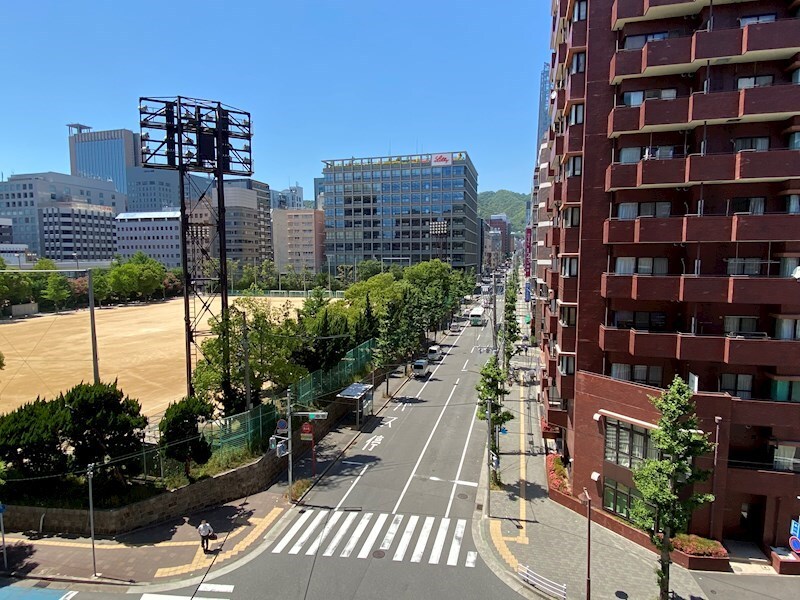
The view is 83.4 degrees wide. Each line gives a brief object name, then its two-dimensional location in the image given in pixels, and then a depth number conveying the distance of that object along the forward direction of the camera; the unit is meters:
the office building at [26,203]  165.88
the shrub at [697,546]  18.62
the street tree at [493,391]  25.91
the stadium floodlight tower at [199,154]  27.80
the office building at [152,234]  176.75
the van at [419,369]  49.34
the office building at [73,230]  160.25
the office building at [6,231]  145.81
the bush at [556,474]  24.25
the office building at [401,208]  136.12
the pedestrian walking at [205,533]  18.94
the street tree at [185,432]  21.88
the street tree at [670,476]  16.08
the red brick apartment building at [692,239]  18.98
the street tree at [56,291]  97.81
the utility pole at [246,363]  25.77
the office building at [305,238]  163.12
